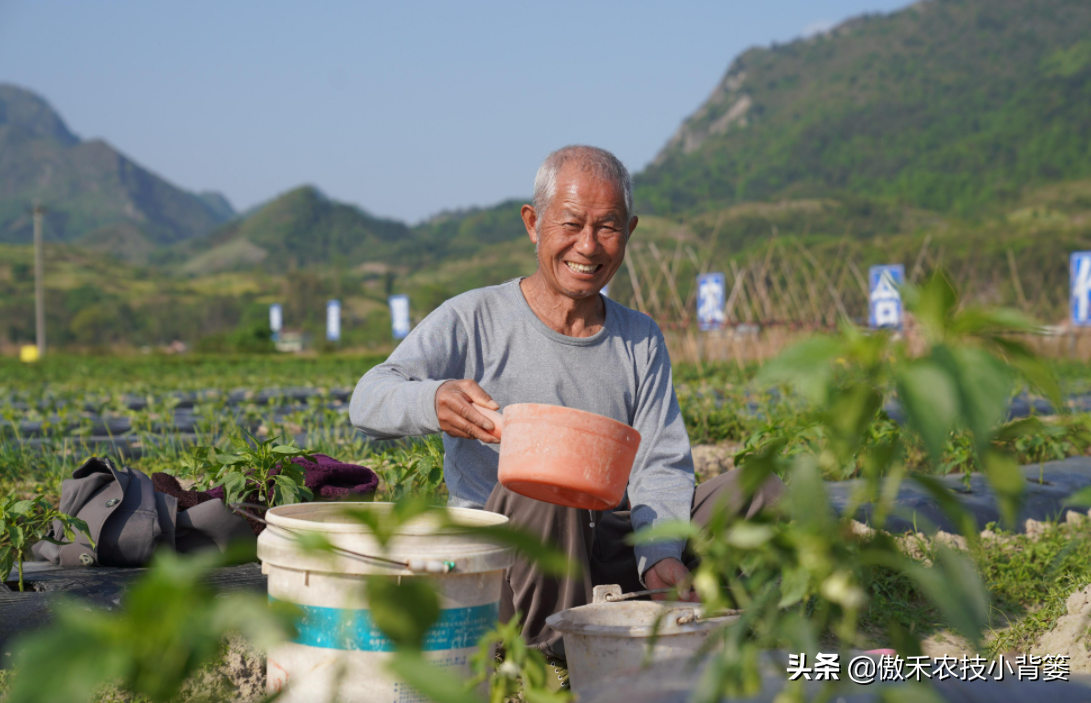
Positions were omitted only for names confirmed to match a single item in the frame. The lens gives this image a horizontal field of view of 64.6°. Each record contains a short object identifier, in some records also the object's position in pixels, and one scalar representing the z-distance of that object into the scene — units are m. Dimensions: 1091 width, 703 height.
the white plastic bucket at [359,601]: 1.08
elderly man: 1.87
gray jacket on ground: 2.04
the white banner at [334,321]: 34.60
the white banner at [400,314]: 26.47
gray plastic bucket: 1.35
